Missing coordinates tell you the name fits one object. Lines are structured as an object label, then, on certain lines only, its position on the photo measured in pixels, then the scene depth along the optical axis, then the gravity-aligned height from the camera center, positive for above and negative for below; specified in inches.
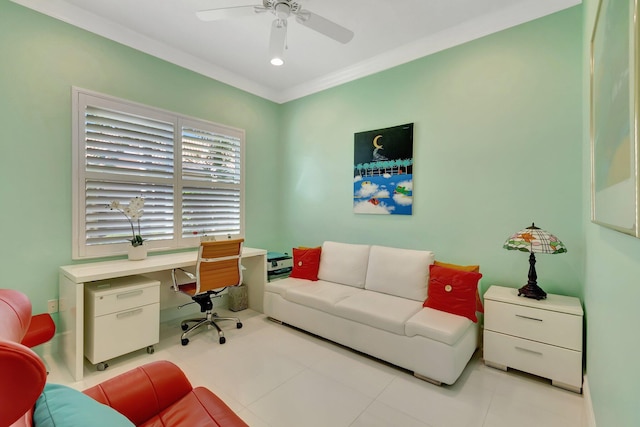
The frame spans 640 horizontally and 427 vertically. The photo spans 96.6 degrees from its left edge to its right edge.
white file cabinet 88.6 -35.8
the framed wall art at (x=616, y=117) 29.4 +12.6
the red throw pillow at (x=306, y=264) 135.1 -25.6
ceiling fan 83.8 +57.8
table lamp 82.8 -9.9
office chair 109.0 -27.1
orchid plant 111.0 -0.7
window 106.7 +14.8
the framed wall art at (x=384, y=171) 125.4 +18.5
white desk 85.2 -23.9
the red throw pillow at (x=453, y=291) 92.0 -26.5
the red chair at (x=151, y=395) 31.1 -33.3
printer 147.3 -29.6
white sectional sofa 84.4 -34.8
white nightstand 78.4 -36.0
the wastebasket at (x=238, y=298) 143.7 -45.0
